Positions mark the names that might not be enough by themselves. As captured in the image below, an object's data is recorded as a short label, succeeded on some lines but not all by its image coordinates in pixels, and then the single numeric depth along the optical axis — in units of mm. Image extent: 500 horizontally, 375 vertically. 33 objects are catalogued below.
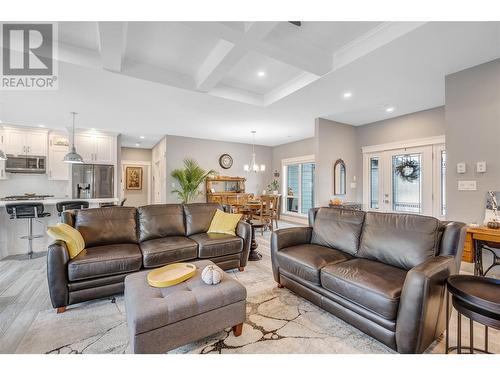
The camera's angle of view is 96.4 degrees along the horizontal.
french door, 4406
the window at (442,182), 4250
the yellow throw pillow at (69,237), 2160
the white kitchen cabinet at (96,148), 5852
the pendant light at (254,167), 6464
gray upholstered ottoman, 1340
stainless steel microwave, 5195
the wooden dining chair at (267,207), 5597
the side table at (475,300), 1139
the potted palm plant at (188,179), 6211
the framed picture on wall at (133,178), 8562
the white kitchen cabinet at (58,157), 5684
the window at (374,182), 5297
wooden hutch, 6859
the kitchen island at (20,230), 3611
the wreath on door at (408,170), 4617
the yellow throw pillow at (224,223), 3250
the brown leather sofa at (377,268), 1441
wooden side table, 2462
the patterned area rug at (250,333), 1601
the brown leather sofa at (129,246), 2080
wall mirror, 5172
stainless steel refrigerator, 5773
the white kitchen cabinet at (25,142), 5293
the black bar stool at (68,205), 3830
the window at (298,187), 7449
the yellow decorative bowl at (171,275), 1704
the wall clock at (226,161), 7384
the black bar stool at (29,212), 3406
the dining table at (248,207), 5784
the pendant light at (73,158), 4727
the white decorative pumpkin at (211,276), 1719
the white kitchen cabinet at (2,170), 5144
